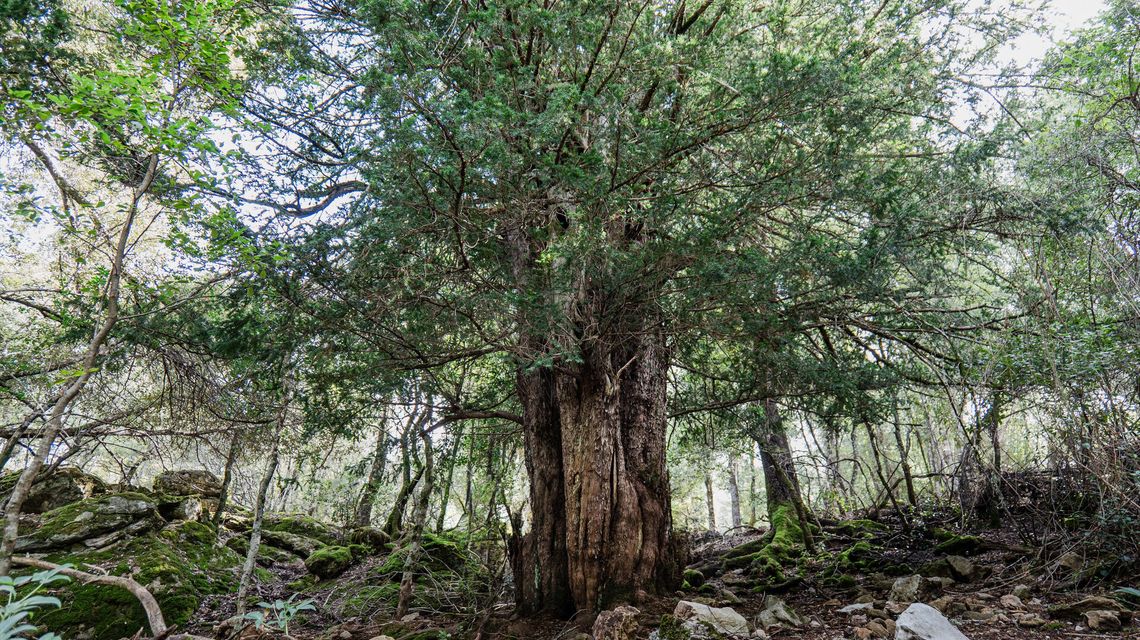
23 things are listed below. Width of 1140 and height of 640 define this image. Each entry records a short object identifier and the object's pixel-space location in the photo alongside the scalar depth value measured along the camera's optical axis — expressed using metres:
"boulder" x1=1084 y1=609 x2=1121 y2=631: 3.86
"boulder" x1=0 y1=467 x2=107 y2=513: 8.39
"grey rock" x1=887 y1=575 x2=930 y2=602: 5.09
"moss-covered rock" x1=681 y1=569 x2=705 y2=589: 7.30
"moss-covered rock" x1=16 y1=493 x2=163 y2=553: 7.23
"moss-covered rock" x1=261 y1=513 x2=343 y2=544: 10.62
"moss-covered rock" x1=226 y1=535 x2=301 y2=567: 9.18
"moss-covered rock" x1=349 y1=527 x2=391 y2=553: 9.49
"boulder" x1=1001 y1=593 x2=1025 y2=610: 4.45
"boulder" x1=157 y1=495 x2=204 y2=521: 8.74
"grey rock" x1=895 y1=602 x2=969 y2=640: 3.76
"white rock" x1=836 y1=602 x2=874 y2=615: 4.95
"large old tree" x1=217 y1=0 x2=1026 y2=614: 4.26
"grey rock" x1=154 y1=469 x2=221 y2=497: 9.63
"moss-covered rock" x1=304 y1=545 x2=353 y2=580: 8.43
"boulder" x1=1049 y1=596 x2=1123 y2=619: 4.02
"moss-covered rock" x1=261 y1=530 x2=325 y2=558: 9.95
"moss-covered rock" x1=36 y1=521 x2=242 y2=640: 5.77
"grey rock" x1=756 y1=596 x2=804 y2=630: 4.83
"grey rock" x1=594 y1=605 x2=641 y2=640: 4.50
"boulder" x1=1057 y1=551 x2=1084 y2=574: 4.77
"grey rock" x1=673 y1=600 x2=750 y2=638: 4.53
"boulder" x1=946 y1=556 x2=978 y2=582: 5.43
